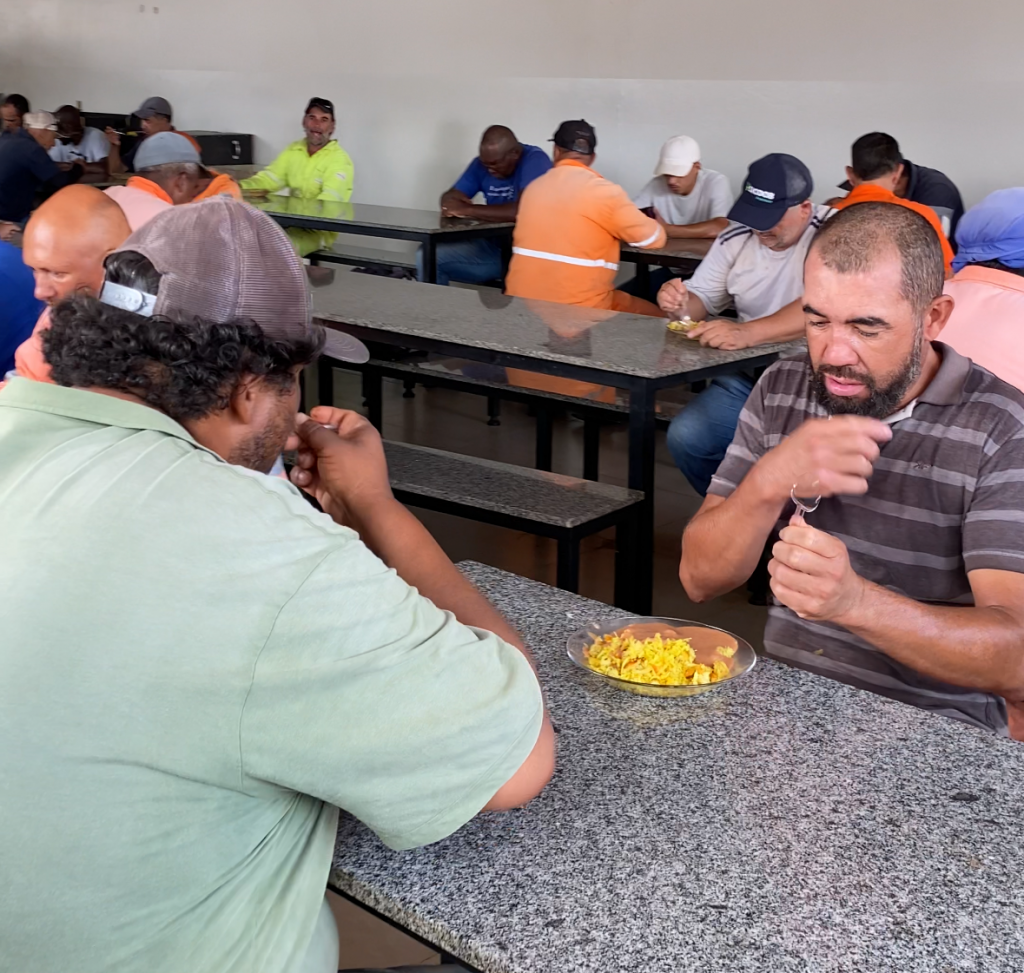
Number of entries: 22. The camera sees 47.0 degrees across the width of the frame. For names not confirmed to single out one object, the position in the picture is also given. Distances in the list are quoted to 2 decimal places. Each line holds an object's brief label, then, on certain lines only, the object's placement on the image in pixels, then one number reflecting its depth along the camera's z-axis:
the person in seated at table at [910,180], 5.21
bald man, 2.81
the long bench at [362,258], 6.48
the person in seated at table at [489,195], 6.49
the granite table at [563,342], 3.18
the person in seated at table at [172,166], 4.91
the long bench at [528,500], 2.88
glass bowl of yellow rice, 1.41
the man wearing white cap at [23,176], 6.91
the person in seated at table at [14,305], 3.13
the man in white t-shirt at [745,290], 3.60
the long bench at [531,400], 4.08
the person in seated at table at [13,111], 9.54
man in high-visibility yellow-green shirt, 7.36
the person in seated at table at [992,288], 2.69
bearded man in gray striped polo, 1.68
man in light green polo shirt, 0.89
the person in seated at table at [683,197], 6.18
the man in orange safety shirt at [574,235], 4.67
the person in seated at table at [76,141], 9.47
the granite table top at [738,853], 0.96
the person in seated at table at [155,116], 8.55
